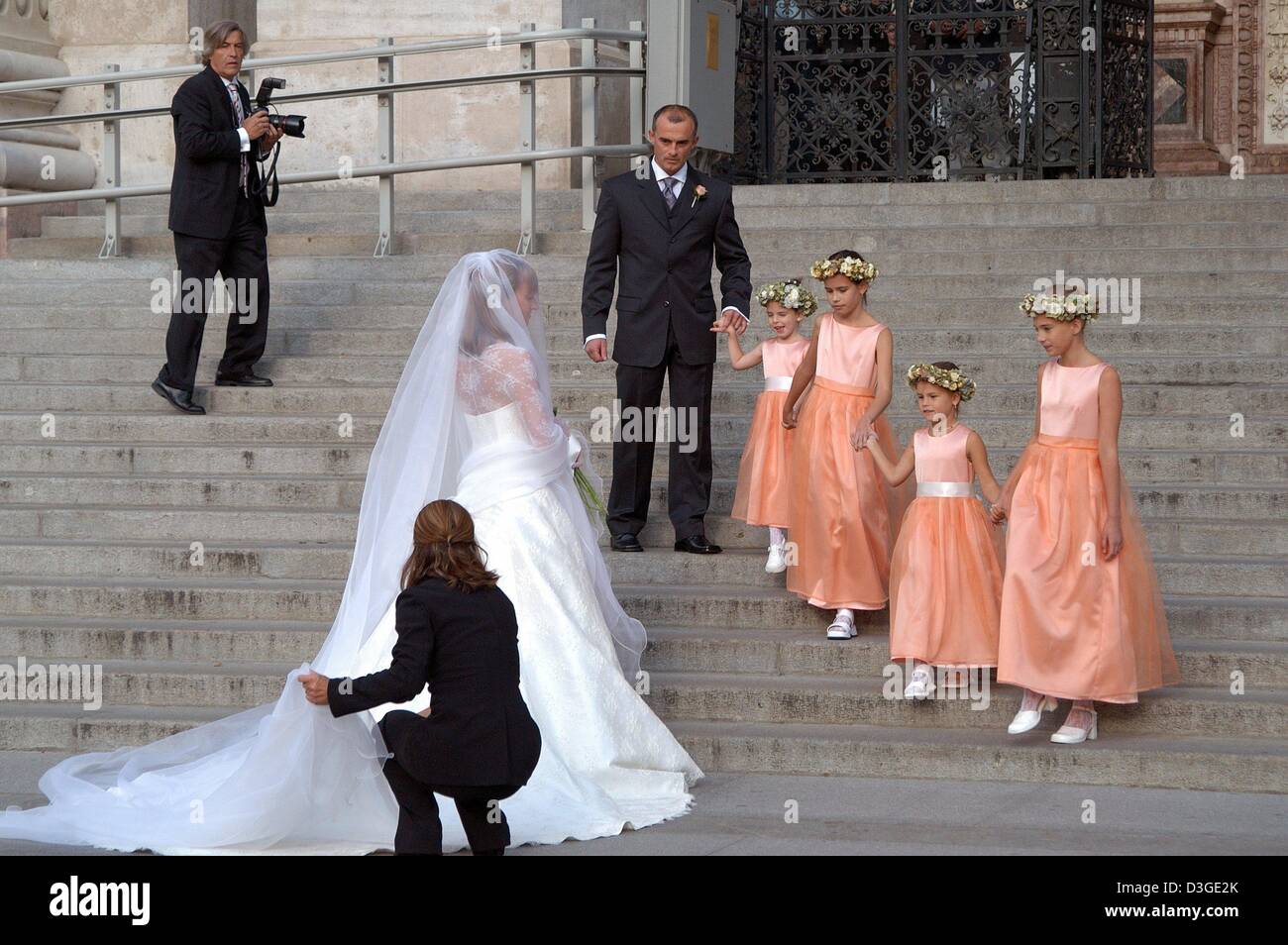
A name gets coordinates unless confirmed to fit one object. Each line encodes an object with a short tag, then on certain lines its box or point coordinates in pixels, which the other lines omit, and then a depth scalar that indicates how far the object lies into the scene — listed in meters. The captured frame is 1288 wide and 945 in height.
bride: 13.16
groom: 18.12
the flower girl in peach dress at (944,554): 15.21
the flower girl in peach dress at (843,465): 16.50
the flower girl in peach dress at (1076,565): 14.57
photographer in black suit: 21.19
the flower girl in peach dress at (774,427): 17.61
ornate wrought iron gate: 29.48
